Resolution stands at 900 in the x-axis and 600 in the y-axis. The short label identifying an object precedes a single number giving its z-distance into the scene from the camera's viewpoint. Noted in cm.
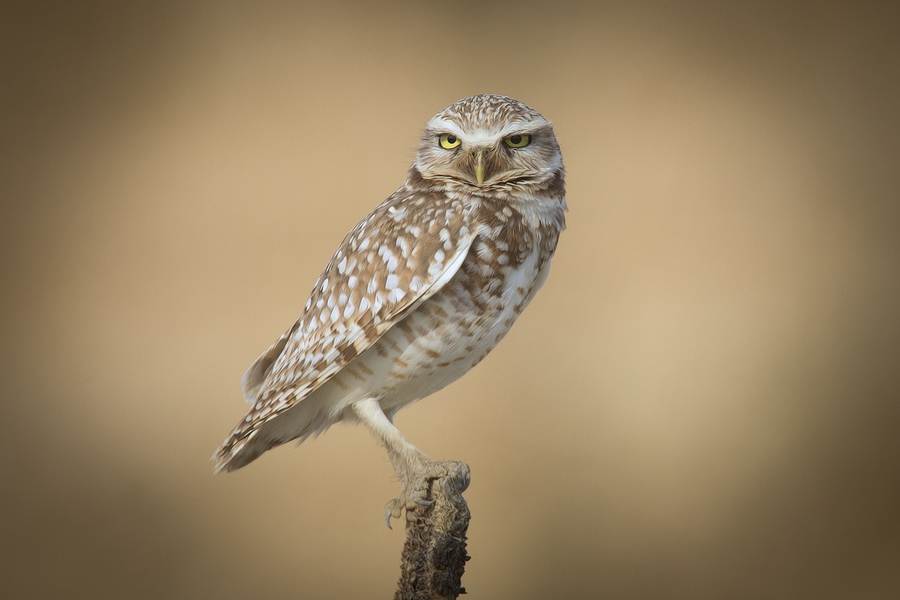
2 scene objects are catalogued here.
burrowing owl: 667
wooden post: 668
